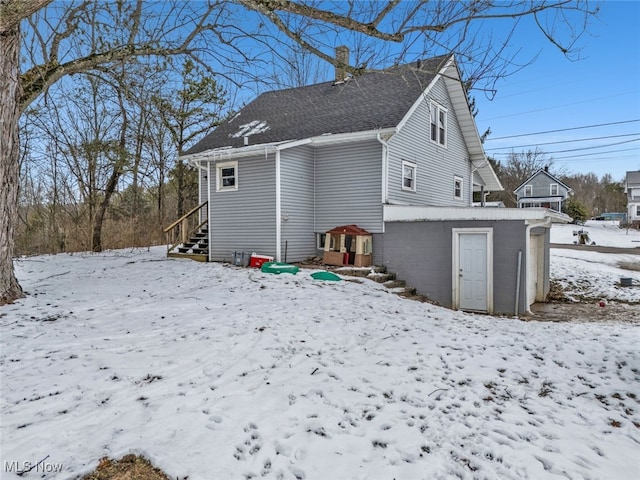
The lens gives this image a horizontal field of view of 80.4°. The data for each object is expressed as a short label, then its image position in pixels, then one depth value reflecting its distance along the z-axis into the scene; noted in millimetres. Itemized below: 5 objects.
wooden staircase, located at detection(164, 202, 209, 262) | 12669
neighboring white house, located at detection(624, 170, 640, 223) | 42562
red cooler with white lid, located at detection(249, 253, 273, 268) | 10664
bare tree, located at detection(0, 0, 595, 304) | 5043
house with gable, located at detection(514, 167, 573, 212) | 41031
